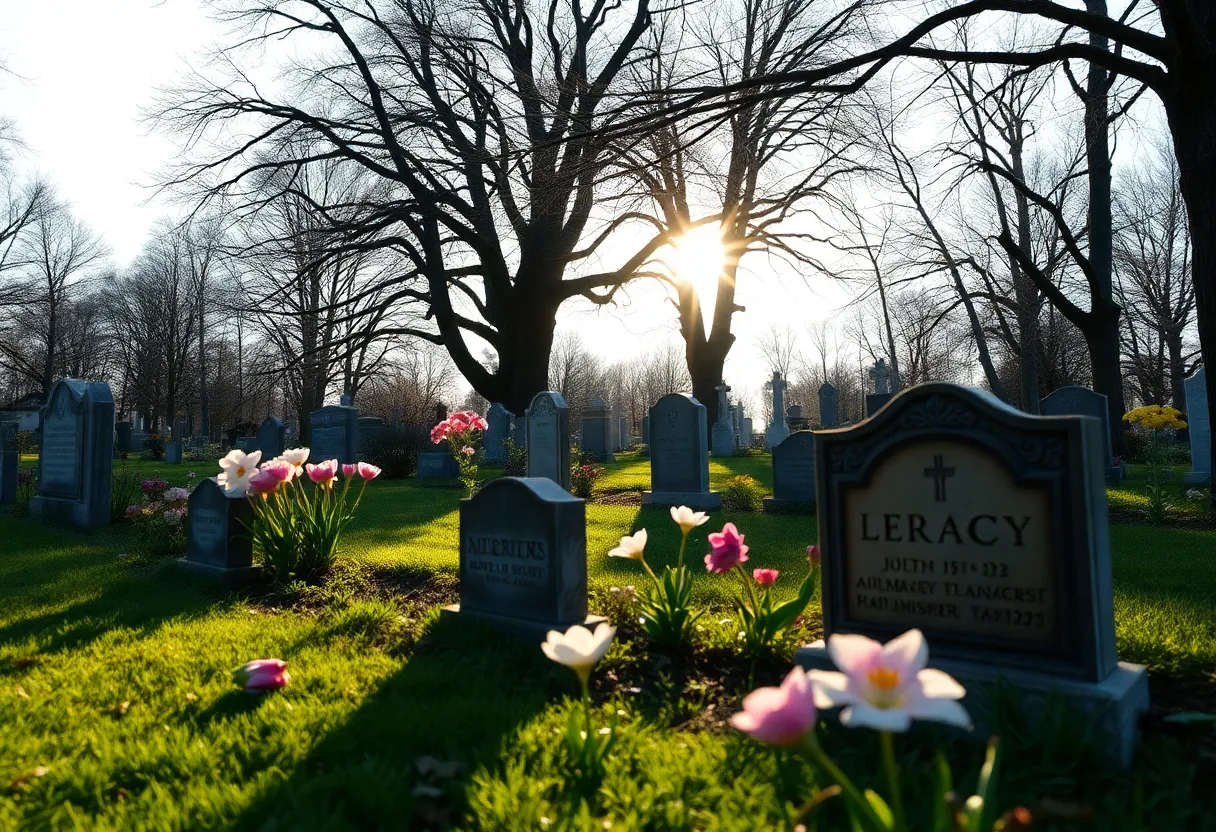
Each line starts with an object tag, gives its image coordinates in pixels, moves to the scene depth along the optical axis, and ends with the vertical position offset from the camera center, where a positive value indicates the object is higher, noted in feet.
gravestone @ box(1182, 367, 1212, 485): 39.09 +0.80
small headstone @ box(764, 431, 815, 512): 34.24 -1.51
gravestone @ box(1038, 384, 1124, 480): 43.01 +2.30
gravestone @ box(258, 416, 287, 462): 62.08 +1.46
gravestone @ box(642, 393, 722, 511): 36.58 -0.46
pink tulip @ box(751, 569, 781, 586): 11.12 -2.11
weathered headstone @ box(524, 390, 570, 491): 39.47 +0.58
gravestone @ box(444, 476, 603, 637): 12.67 -2.06
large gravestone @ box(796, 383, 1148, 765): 8.42 -1.41
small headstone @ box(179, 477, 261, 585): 18.74 -2.33
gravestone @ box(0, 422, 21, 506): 39.68 -1.16
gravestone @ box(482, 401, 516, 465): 68.13 +1.72
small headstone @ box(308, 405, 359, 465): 56.80 +1.40
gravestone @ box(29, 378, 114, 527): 29.76 +0.08
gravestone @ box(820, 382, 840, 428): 93.17 +5.39
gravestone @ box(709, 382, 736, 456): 86.12 +1.22
